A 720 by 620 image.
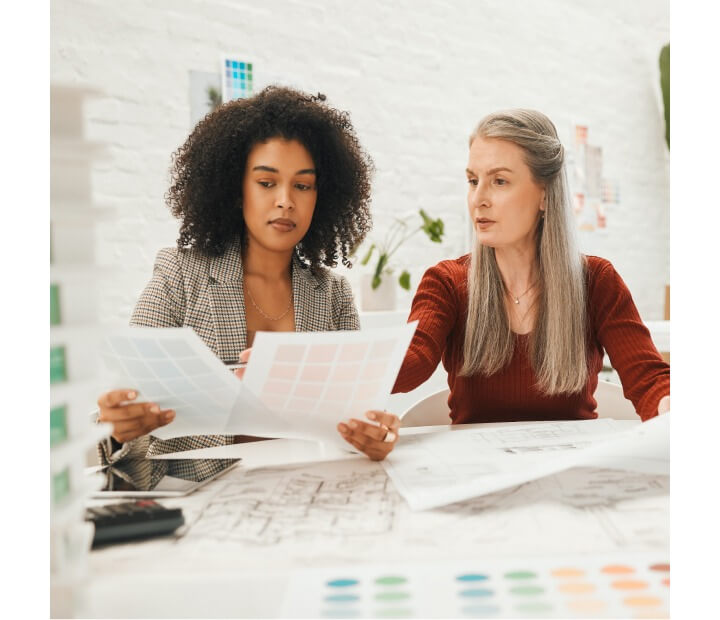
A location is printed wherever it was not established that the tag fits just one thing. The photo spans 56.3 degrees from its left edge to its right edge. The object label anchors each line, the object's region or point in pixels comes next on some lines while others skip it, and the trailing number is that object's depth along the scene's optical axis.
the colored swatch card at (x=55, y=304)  0.38
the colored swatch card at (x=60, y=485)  0.39
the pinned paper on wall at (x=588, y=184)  3.59
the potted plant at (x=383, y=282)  2.50
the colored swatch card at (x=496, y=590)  0.44
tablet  0.69
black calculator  0.56
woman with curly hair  1.28
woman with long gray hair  1.27
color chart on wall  2.36
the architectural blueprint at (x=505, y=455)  0.64
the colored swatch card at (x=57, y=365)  0.39
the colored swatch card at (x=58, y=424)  0.39
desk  0.48
